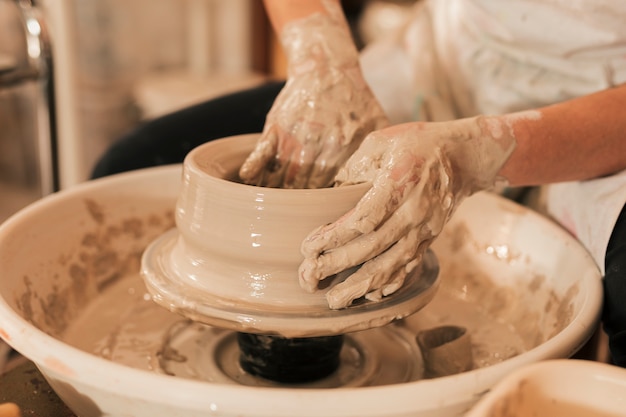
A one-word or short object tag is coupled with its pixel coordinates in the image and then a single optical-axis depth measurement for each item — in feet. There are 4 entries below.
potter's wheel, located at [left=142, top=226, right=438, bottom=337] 2.63
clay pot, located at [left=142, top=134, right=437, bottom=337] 2.65
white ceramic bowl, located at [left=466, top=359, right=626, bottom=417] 2.09
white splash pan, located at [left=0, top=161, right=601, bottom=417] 2.05
